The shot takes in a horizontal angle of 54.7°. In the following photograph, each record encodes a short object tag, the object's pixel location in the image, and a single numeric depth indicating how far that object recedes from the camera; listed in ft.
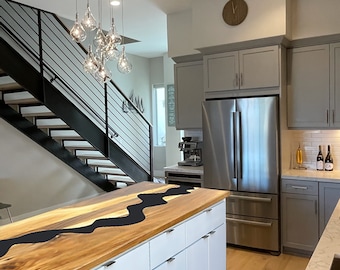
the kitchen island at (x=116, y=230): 5.04
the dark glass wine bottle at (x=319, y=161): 12.85
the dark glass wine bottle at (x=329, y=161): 12.63
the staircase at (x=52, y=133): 15.60
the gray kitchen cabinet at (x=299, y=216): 11.64
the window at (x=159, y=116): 28.35
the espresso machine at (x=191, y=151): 15.42
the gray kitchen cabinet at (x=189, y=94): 14.83
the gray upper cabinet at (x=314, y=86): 11.85
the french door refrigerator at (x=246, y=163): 12.07
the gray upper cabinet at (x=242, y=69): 12.03
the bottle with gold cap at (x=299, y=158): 13.33
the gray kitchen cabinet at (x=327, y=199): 11.19
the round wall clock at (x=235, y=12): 12.24
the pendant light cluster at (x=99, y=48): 9.13
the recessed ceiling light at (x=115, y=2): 13.80
